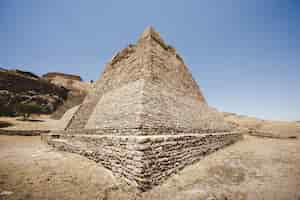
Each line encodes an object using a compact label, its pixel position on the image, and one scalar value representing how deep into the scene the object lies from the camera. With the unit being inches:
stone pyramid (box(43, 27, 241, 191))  169.0
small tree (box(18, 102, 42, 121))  748.6
